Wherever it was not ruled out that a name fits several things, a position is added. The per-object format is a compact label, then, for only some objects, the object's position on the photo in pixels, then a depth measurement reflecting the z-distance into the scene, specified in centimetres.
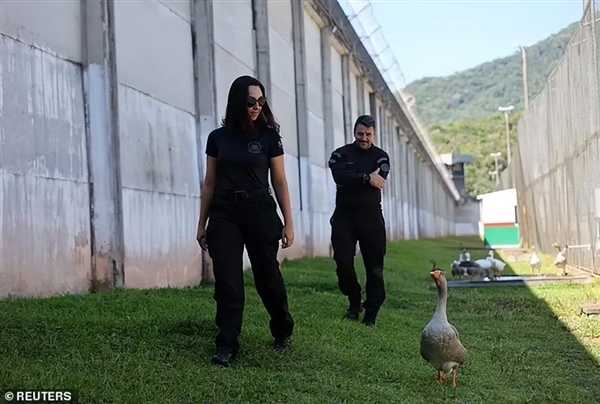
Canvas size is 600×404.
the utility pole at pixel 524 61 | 4635
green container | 3253
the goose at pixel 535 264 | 1608
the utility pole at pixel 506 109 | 5811
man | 746
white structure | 3278
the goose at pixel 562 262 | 1478
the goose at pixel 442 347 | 523
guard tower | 7019
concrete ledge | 1268
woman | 529
